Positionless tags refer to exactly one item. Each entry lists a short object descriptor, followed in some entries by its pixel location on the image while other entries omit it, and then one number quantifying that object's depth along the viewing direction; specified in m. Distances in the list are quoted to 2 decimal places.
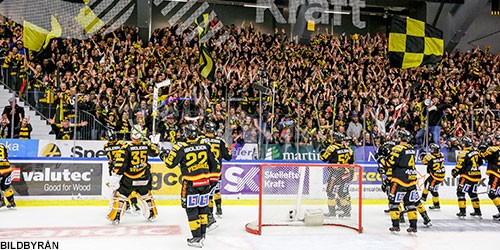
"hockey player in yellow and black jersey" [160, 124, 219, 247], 7.58
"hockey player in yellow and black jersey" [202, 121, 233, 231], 8.98
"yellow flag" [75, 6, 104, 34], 17.88
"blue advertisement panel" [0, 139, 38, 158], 12.32
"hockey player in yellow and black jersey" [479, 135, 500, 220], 10.91
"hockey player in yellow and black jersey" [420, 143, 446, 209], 11.51
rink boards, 11.73
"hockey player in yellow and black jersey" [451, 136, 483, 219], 11.08
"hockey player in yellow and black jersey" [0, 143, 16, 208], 10.78
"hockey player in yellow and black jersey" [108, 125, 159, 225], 9.35
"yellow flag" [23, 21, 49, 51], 15.66
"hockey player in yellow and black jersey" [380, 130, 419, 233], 8.80
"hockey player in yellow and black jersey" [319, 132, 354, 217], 10.01
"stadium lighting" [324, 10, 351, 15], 23.85
